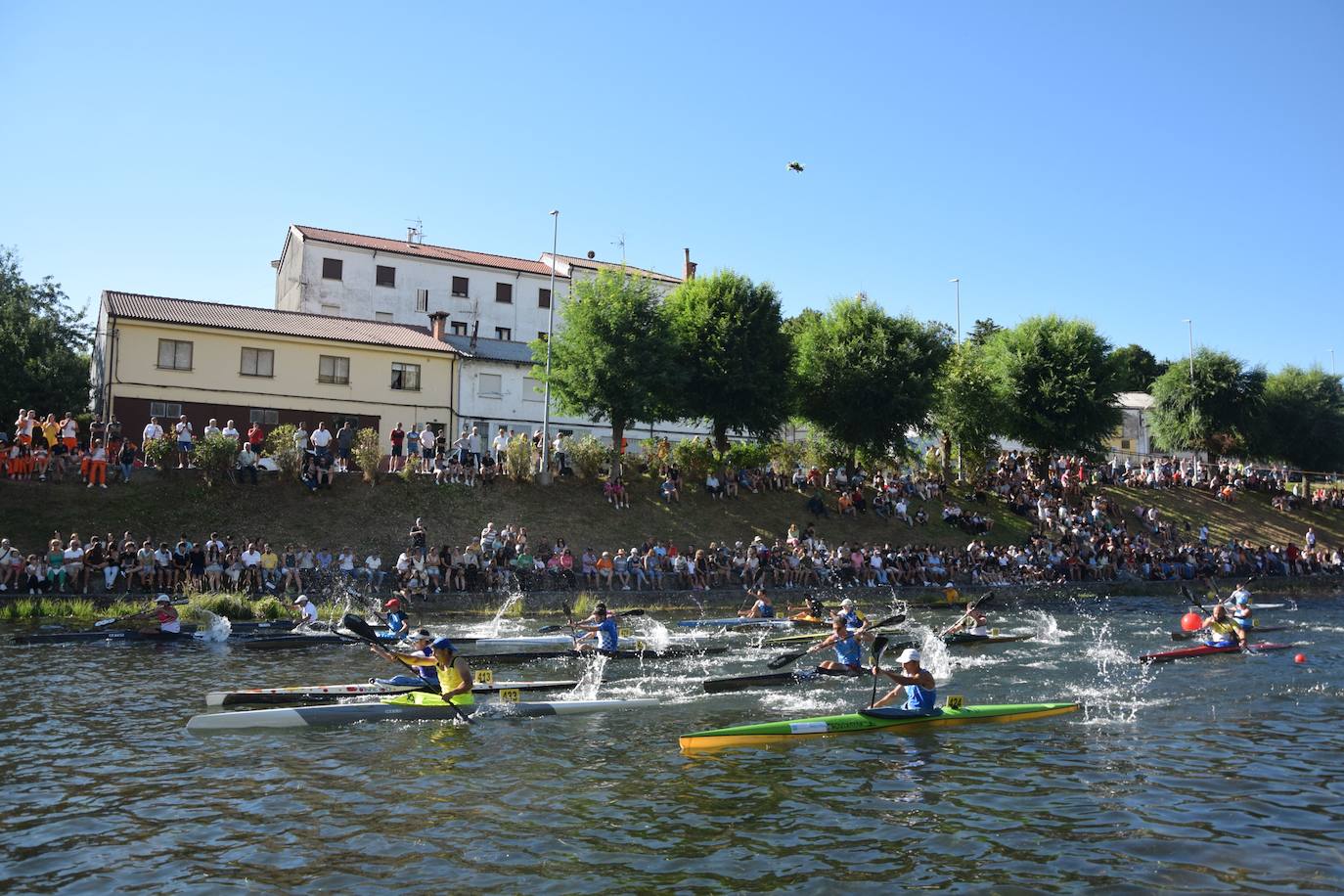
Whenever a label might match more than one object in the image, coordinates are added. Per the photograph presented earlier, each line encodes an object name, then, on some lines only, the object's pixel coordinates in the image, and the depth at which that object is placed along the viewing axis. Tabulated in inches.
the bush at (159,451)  1144.2
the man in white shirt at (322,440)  1210.0
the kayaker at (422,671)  584.4
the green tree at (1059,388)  1779.0
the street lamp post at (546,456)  1360.6
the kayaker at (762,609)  960.3
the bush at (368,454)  1238.3
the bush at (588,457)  1387.8
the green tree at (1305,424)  2423.7
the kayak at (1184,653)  764.6
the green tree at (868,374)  1609.3
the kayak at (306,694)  560.4
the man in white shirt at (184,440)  1147.9
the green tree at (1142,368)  3478.6
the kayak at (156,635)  749.9
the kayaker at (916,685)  555.2
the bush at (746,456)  1518.2
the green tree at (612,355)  1397.6
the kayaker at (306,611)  849.1
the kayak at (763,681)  647.1
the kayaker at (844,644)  642.2
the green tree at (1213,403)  2255.2
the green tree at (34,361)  1653.5
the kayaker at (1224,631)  813.2
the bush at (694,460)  1488.7
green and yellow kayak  508.4
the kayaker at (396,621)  740.0
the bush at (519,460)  1323.8
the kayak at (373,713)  518.6
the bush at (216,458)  1151.6
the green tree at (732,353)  1518.2
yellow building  1423.5
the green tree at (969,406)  1793.8
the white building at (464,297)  1772.9
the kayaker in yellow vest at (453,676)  571.8
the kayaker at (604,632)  762.8
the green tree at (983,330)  3115.2
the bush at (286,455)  1194.6
